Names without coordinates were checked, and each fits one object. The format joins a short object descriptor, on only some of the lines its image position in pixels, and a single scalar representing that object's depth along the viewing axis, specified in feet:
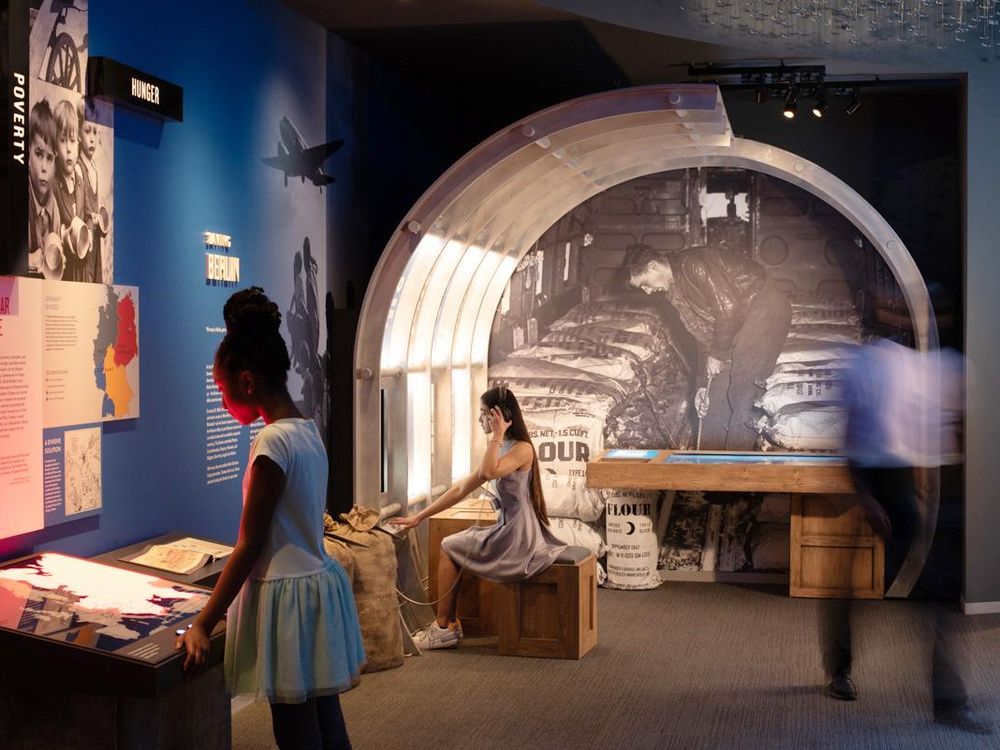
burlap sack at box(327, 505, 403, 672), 22.00
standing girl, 11.41
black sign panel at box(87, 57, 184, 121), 16.02
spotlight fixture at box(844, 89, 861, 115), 29.35
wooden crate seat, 23.47
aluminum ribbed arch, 24.88
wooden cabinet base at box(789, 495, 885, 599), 29.40
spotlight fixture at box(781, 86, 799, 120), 28.86
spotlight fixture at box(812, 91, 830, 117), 28.96
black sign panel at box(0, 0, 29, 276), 13.65
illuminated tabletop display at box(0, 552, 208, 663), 12.01
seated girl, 23.71
